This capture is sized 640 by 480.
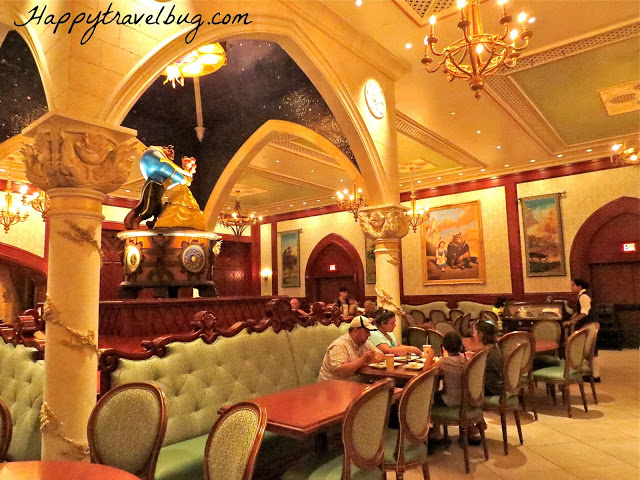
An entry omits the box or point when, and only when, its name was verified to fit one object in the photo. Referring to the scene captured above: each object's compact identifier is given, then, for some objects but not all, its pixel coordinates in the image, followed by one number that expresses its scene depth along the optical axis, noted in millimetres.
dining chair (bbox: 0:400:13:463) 2246
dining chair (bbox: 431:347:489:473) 3811
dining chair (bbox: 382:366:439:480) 2764
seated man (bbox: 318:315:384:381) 3990
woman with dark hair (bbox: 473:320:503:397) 4398
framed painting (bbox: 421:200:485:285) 12383
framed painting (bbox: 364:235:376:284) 14500
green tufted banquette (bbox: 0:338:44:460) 3178
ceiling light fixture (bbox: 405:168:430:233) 10609
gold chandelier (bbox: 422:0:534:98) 3601
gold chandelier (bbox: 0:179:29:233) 9086
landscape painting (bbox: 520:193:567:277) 11204
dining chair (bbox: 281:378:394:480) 2324
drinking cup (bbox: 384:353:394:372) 4038
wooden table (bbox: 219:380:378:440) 2516
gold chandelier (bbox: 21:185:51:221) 8867
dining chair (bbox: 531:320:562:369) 6090
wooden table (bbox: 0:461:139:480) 1827
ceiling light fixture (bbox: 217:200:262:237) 13039
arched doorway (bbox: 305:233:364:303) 14984
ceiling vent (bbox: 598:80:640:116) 7400
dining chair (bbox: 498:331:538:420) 4797
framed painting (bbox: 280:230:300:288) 16562
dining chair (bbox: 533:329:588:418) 5273
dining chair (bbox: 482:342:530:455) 4211
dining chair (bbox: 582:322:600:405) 5555
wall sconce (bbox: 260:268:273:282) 17078
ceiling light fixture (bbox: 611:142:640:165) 7840
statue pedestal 5000
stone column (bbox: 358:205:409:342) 6203
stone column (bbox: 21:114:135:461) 2842
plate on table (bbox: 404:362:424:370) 4109
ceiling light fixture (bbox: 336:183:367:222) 9328
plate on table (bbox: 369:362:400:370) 4192
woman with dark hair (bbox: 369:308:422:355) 4809
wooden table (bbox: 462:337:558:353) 5367
